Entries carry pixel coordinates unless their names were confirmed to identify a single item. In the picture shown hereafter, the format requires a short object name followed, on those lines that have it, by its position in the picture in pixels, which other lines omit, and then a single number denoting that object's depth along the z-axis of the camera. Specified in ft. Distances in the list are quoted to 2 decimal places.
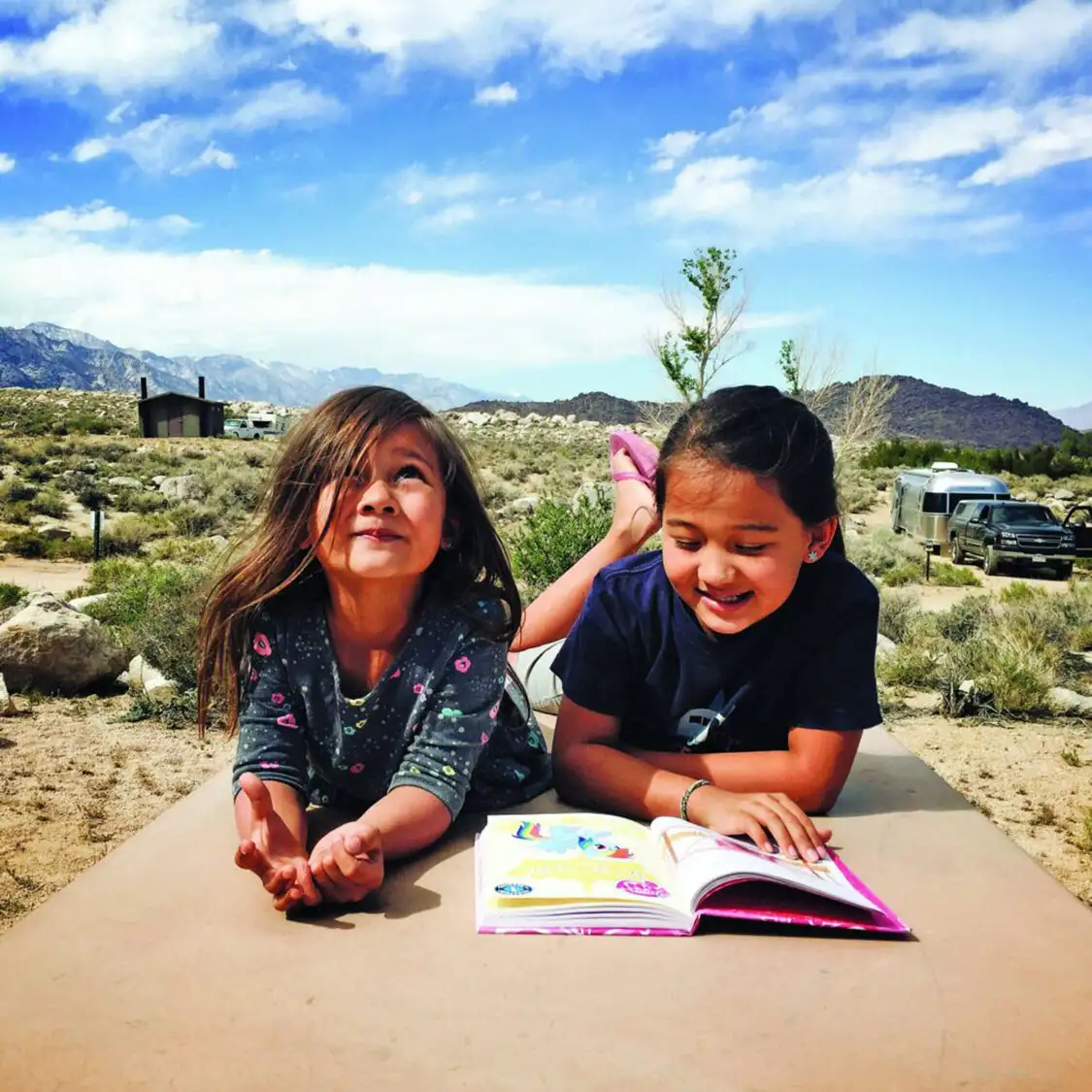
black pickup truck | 49.78
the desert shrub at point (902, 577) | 47.52
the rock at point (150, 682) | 21.34
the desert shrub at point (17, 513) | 53.62
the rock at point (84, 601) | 28.40
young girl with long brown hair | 6.52
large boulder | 21.72
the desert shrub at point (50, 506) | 56.90
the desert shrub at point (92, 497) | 60.34
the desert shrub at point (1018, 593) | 37.07
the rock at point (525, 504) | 64.80
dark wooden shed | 155.33
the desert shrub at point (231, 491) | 59.11
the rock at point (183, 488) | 66.80
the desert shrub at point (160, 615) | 22.54
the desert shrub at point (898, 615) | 30.09
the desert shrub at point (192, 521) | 53.52
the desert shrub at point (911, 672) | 24.26
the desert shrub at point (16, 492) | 58.95
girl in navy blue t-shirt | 6.48
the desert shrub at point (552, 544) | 29.04
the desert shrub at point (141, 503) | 61.21
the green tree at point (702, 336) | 69.41
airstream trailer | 60.54
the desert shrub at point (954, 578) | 46.88
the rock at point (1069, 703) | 22.25
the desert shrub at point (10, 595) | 29.25
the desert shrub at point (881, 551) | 51.01
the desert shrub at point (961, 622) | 29.63
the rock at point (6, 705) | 20.16
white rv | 174.50
